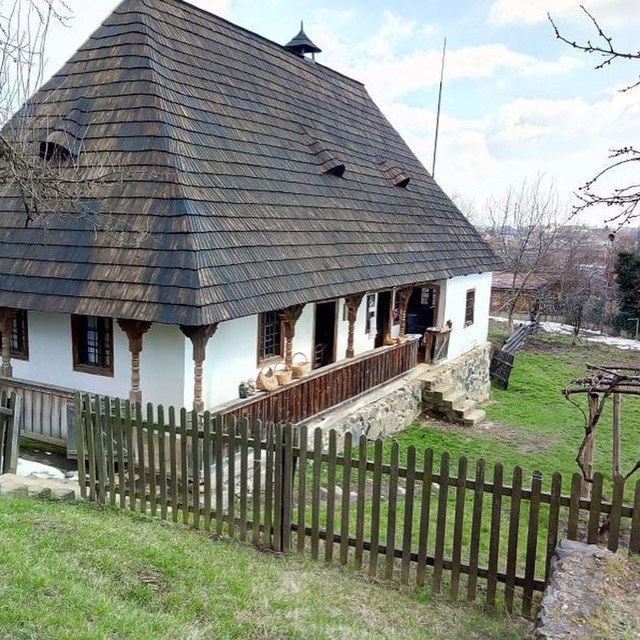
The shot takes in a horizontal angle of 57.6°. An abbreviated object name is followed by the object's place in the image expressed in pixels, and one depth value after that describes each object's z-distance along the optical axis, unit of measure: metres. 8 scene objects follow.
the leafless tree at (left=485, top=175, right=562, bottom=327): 32.84
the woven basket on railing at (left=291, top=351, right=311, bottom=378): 10.19
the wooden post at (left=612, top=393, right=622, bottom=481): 7.32
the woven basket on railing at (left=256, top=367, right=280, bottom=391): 9.47
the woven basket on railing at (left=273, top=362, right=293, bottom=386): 9.70
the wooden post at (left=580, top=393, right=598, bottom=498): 7.12
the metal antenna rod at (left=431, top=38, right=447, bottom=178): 25.93
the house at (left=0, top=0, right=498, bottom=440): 8.16
